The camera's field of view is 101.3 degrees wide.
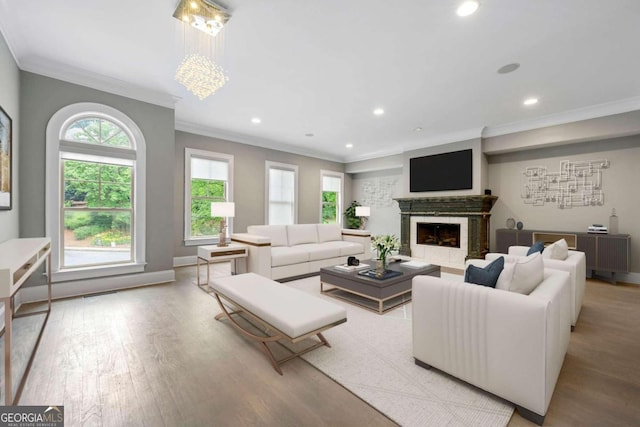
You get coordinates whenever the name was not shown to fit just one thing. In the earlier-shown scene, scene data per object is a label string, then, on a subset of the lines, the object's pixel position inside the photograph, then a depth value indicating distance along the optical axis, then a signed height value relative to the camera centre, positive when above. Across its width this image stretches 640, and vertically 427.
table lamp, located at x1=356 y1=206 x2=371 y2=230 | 7.37 +0.07
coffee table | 3.06 -0.90
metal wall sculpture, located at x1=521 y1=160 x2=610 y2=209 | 4.69 +0.56
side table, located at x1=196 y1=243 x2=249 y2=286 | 3.89 -0.60
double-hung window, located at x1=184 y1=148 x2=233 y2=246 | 5.51 +0.52
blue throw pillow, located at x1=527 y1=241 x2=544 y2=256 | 3.02 -0.40
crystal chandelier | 2.51 +1.37
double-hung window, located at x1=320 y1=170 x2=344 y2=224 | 8.17 +0.55
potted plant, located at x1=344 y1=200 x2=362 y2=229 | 8.54 -0.14
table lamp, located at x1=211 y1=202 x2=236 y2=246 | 4.34 +0.04
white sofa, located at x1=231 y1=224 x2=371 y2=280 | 4.10 -0.63
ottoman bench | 1.91 -0.77
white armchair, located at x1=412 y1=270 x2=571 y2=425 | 1.44 -0.76
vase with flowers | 3.35 -0.44
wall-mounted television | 5.68 +0.97
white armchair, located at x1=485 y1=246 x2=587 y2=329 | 2.56 -0.57
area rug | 1.52 -1.17
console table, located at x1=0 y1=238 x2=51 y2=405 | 1.46 -0.41
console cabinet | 4.15 -0.56
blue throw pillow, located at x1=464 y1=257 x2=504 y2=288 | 1.83 -0.43
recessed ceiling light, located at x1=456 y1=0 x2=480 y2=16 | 2.15 +1.74
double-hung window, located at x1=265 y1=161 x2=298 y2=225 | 6.80 +0.55
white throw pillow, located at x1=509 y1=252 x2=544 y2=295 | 1.78 -0.44
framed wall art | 2.57 +0.53
